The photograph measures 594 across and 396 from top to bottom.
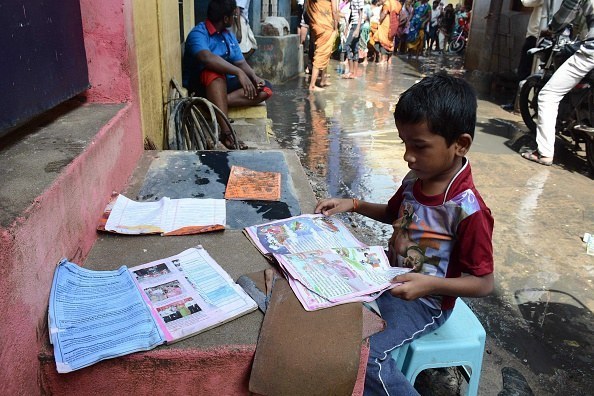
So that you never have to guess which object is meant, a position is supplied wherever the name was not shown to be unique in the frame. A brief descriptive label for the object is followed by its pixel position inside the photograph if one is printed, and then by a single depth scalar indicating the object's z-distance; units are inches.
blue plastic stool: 63.6
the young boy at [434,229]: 57.9
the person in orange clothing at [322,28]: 330.6
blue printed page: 48.1
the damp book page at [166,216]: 74.4
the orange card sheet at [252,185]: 90.8
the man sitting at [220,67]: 167.2
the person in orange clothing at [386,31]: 532.1
